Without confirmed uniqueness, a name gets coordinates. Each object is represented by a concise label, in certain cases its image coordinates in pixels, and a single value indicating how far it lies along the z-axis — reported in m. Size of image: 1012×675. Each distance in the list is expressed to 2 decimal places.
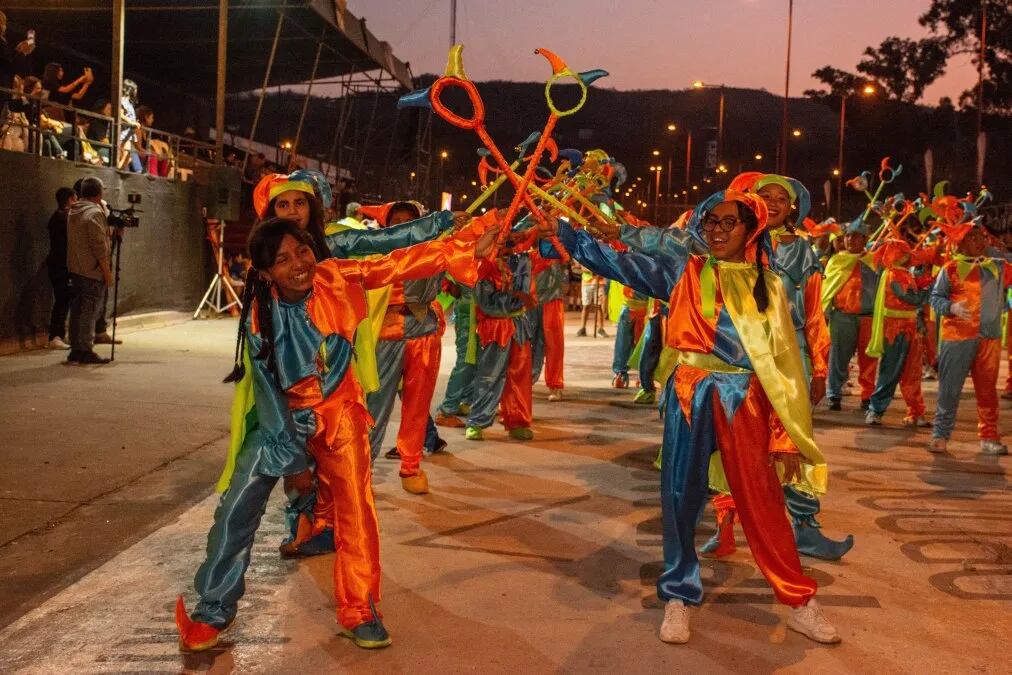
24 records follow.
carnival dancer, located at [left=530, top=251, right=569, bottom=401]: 10.03
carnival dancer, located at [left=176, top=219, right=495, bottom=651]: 3.80
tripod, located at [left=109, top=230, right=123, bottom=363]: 11.53
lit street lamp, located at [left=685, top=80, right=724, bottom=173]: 33.08
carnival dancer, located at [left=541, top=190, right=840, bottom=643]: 4.04
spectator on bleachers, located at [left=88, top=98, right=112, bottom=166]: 15.48
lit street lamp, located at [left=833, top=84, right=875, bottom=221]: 35.63
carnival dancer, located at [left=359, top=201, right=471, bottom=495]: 6.25
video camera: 12.12
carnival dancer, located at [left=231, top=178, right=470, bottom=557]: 4.34
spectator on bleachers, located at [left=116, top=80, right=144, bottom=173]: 15.76
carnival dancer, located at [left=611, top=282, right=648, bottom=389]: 11.79
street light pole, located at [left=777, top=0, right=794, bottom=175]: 31.07
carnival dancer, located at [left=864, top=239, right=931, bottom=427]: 9.95
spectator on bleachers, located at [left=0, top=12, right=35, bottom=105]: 12.78
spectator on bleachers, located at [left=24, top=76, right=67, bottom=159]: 12.75
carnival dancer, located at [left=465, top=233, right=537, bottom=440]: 8.23
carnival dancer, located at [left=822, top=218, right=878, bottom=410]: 10.79
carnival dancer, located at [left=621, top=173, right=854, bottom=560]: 4.43
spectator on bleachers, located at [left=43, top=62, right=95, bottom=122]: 14.52
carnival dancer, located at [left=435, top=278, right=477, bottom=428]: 8.88
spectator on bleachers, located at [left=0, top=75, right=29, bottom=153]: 12.12
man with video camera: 11.10
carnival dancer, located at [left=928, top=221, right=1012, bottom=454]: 8.32
